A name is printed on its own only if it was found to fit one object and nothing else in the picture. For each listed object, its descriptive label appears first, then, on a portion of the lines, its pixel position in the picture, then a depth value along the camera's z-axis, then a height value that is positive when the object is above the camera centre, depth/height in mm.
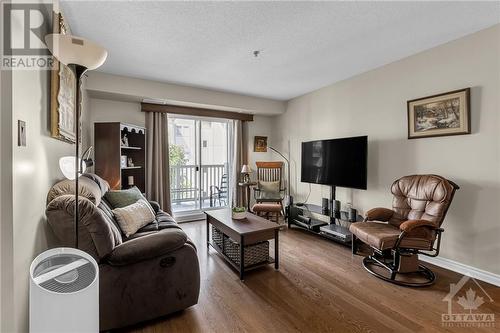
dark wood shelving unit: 3361 +176
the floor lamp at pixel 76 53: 1313 +665
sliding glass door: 4785 +22
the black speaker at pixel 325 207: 3639 -687
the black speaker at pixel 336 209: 3492 -683
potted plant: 2816 -600
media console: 3247 -950
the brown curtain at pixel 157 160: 4129 +72
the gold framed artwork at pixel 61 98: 1673 +522
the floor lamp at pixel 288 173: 5008 -207
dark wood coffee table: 2363 -715
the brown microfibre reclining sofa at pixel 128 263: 1489 -720
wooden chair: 4551 -393
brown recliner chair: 2275 -702
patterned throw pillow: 2230 -538
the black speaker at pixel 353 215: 3283 -729
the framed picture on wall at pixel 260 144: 5305 +463
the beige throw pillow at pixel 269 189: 4625 -506
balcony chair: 5273 -629
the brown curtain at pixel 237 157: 5023 +153
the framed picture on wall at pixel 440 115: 2448 +561
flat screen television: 3188 +32
